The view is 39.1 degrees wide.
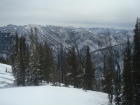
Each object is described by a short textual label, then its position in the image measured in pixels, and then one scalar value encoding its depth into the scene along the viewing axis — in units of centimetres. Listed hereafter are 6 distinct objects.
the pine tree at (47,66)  5447
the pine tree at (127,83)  3134
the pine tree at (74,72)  5372
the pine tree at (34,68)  4484
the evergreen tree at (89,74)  5586
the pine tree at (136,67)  2890
